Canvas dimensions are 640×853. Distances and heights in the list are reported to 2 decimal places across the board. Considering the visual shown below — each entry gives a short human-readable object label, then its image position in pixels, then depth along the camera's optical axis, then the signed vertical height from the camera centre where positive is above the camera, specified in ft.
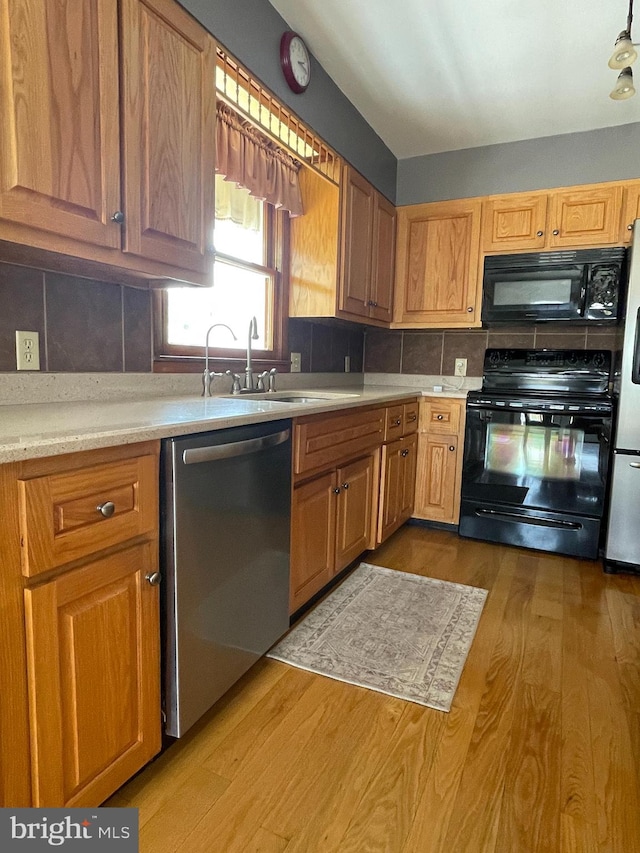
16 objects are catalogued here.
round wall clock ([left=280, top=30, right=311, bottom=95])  6.28 +4.02
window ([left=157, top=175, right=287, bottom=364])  6.94 +1.22
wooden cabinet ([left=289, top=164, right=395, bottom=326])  8.66 +2.23
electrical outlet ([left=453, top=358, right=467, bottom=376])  11.27 +0.14
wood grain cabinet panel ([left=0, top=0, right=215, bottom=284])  3.54 +1.92
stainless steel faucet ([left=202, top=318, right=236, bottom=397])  6.79 -0.17
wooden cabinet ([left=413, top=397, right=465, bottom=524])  10.03 -1.77
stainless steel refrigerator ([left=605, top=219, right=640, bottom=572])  7.93 -1.37
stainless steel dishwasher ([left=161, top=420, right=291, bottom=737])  3.95 -1.73
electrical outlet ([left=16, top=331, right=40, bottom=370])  4.71 +0.11
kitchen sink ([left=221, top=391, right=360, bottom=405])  7.75 -0.44
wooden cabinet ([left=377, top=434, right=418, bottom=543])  8.79 -2.15
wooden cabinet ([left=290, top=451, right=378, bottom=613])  6.15 -2.17
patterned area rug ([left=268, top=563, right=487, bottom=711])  5.44 -3.34
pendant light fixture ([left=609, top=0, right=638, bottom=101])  5.17 +3.44
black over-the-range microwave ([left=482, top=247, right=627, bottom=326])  9.06 +1.70
